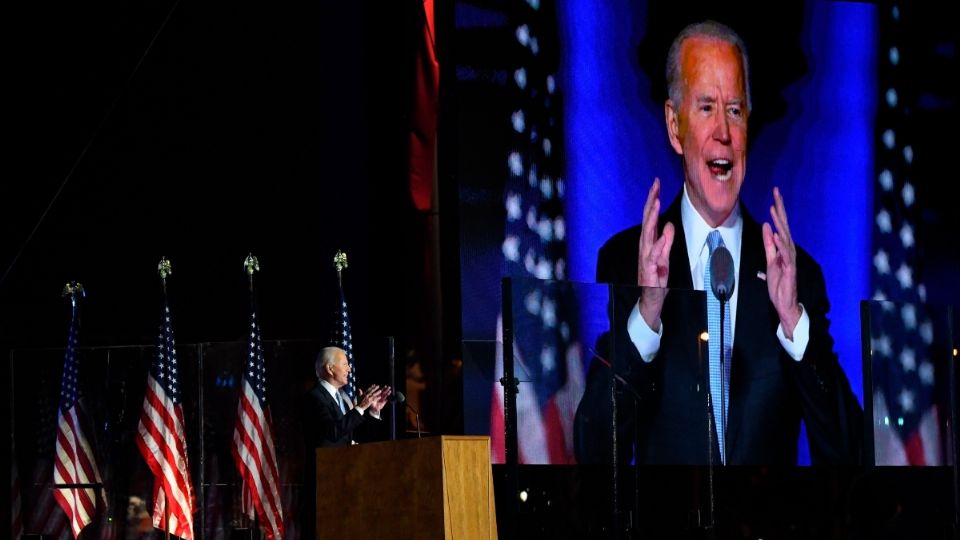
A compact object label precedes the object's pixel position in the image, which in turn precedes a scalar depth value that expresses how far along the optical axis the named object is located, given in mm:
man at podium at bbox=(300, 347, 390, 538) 17250
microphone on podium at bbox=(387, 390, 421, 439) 16102
